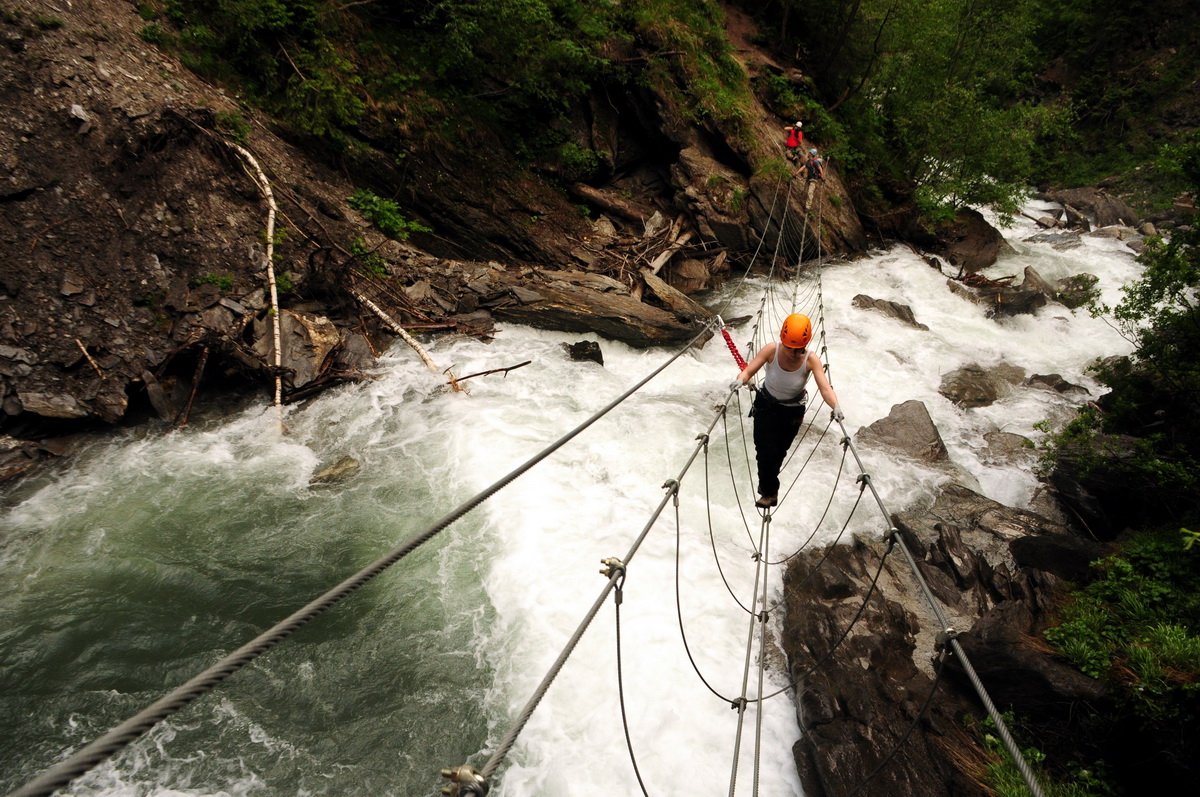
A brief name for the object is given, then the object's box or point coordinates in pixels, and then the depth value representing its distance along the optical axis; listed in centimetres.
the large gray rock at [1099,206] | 1545
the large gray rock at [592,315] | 819
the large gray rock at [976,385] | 784
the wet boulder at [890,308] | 988
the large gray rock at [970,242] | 1270
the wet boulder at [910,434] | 648
